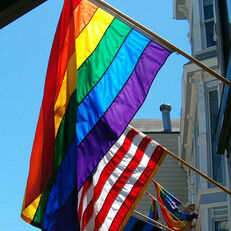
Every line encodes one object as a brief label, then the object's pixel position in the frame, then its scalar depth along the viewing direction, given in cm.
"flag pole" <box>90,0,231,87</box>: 840
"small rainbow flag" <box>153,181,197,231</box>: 1585
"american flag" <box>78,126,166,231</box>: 1013
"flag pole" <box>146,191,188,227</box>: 1577
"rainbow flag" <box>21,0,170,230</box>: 860
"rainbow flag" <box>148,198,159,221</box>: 1734
